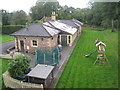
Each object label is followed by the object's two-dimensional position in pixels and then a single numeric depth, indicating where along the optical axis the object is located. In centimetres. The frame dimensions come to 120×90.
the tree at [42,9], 5834
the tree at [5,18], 4408
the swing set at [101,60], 1415
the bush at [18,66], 972
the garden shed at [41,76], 883
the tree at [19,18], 4219
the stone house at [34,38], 1808
